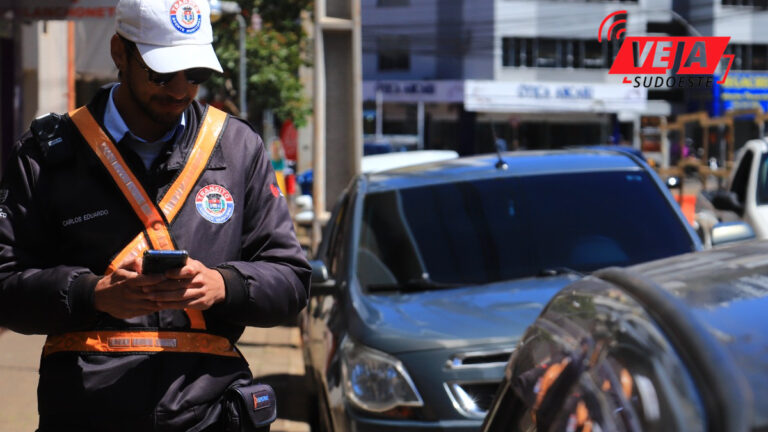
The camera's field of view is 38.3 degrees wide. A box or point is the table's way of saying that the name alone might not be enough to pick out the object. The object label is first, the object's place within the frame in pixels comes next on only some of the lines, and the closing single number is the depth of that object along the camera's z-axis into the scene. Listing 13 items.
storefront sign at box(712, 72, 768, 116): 38.84
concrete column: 13.70
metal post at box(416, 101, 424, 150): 48.81
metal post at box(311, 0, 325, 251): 10.02
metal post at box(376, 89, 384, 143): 49.84
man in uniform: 2.58
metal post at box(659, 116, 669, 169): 23.51
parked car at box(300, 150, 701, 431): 4.50
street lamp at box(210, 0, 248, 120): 24.62
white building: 47.78
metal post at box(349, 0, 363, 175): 9.95
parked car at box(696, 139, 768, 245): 9.05
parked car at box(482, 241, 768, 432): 1.61
